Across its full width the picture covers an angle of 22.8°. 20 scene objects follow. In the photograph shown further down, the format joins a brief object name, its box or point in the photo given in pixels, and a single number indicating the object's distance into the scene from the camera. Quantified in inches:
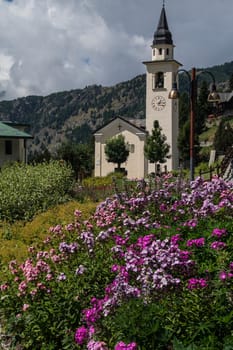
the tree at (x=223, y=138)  2770.7
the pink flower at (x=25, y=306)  220.6
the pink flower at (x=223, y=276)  178.5
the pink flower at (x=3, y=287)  247.7
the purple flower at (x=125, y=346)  151.9
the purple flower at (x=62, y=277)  217.4
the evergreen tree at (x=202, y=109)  3225.9
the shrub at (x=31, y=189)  571.5
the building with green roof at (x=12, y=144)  1824.6
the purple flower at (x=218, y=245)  209.2
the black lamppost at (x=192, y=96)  591.2
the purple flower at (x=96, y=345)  163.1
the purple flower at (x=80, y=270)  214.1
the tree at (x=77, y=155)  2414.6
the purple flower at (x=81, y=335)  179.6
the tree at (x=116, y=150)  2613.2
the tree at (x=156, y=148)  2401.6
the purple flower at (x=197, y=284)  180.9
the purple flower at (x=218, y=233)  225.0
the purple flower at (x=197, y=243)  217.6
